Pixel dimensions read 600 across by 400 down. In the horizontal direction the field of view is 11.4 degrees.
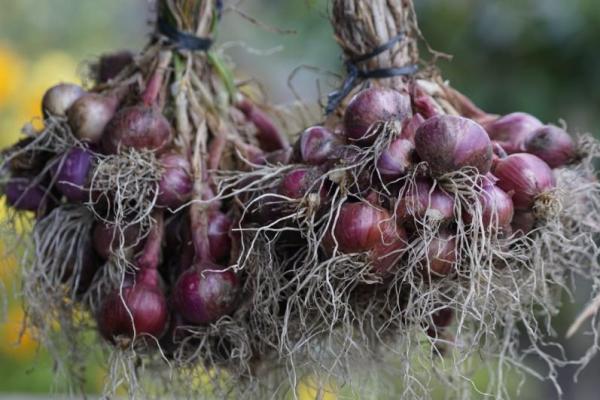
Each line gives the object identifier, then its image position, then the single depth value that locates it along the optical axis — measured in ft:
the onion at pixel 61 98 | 4.37
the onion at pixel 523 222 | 4.19
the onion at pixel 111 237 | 4.28
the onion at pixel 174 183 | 4.25
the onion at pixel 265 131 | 4.48
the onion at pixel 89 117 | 4.32
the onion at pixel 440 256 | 4.10
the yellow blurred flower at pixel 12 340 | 6.91
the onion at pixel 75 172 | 4.29
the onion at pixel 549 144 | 4.26
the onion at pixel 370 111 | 4.14
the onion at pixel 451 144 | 4.08
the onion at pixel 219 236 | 4.27
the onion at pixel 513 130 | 4.27
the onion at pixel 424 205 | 4.09
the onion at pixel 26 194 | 4.40
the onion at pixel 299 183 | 4.14
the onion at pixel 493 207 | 4.11
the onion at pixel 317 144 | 4.17
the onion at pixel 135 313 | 4.22
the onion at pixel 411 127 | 4.15
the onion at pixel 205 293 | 4.21
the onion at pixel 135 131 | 4.26
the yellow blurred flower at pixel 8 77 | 8.04
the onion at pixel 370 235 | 4.09
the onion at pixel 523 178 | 4.15
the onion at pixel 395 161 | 4.11
